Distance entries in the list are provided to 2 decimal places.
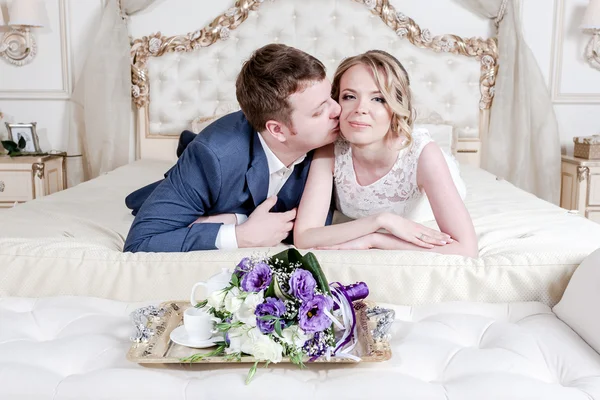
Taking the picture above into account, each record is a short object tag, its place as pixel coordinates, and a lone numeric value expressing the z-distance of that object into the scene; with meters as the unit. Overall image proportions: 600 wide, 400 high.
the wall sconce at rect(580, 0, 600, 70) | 4.13
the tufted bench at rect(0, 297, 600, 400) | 1.22
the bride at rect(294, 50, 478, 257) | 2.04
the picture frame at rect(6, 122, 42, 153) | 4.30
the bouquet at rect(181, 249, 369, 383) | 1.26
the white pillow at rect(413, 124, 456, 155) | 3.96
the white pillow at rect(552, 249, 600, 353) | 1.43
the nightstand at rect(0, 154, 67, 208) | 4.09
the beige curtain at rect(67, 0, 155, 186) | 4.18
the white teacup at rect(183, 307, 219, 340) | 1.35
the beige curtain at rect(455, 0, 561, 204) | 4.09
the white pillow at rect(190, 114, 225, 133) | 4.09
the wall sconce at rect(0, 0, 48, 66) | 4.20
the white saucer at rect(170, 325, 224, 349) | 1.36
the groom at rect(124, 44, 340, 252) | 2.05
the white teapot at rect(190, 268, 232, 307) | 1.38
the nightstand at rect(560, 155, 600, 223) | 4.04
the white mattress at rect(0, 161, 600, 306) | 1.70
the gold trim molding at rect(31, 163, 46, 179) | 4.08
